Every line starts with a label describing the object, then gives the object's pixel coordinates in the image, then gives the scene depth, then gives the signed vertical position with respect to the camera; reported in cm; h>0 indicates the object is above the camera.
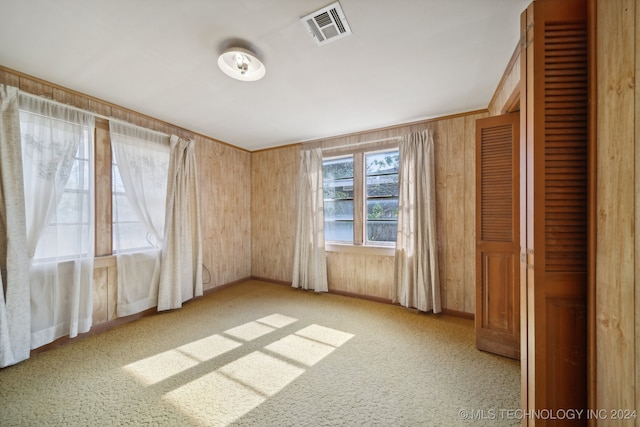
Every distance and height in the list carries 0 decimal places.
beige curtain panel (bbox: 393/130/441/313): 297 -21
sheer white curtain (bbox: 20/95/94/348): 209 -2
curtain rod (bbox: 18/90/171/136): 206 +103
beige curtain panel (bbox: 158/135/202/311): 306 -30
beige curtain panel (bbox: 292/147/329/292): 377 -26
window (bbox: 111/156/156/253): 268 -13
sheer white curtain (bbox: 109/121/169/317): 269 +7
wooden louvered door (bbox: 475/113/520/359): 201 -20
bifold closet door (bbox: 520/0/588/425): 106 +3
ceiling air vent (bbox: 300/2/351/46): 140 +120
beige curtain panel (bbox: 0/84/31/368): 192 -22
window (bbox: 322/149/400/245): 346 +24
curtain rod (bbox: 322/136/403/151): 334 +106
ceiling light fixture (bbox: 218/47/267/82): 170 +114
